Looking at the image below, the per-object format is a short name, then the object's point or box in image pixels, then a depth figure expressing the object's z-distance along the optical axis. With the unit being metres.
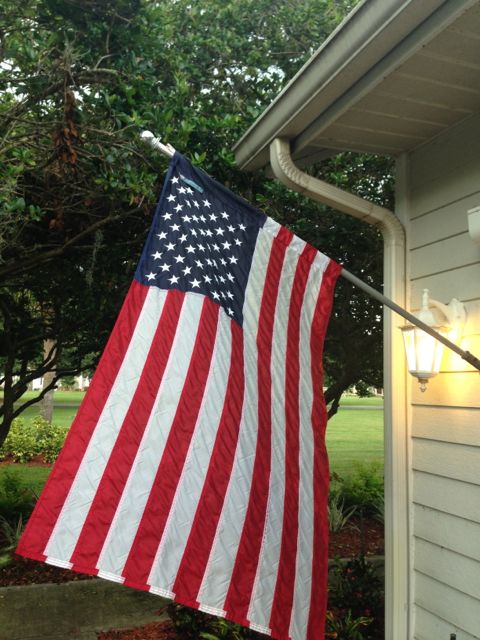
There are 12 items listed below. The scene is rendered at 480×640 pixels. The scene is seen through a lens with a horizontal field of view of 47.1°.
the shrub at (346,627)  3.81
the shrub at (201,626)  3.93
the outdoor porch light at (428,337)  2.77
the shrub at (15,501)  6.27
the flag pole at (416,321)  2.45
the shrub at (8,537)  5.07
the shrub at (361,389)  9.12
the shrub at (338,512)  6.52
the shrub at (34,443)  11.77
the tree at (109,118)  4.14
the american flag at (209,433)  1.94
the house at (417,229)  2.55
